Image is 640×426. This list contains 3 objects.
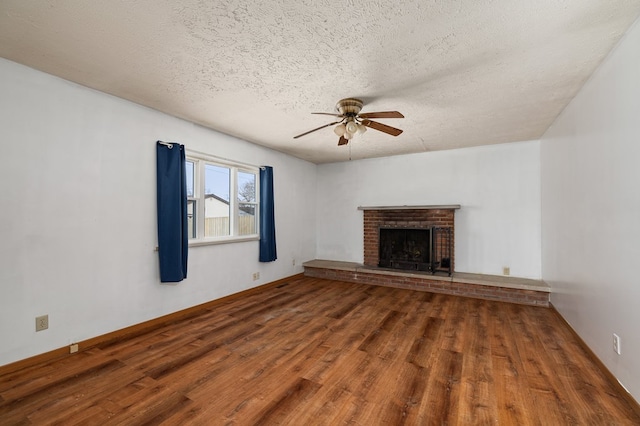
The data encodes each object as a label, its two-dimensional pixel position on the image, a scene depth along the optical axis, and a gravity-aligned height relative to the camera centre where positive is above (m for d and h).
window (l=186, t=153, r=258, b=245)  3.69 +0.19
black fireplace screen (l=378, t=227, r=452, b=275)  4.77 -0.68
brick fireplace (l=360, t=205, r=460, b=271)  4.79 -0.17
